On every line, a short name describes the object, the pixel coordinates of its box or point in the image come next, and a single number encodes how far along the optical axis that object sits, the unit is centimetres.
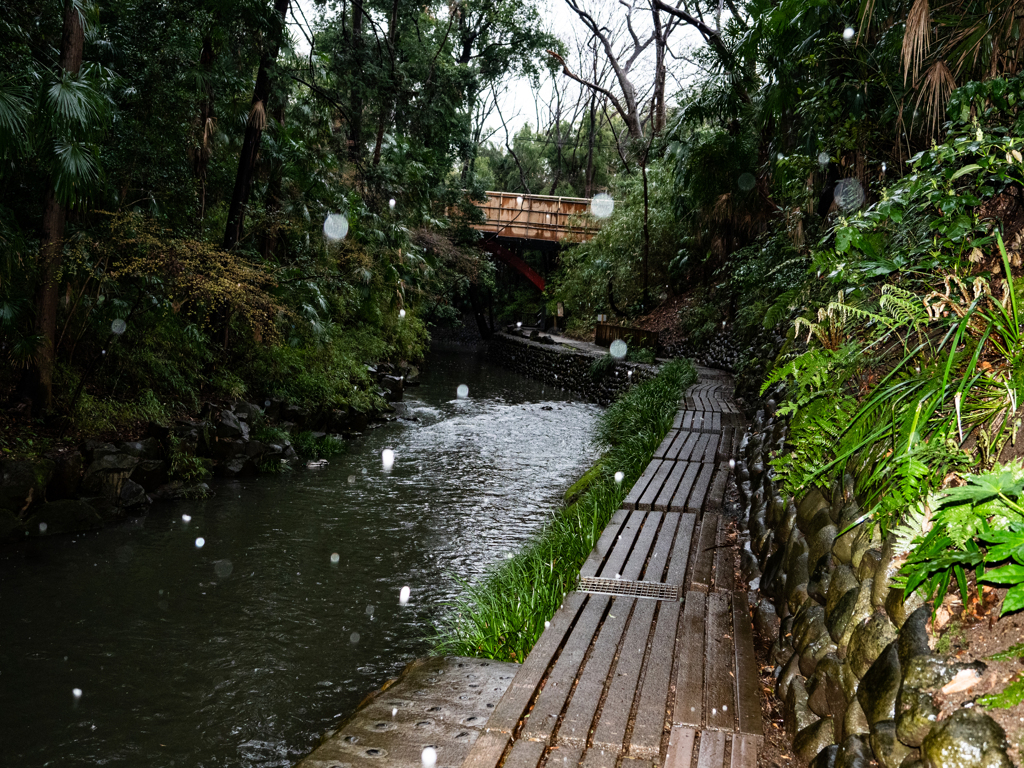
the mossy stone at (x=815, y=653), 248
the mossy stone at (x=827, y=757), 213
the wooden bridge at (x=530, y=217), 2617
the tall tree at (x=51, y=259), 650
